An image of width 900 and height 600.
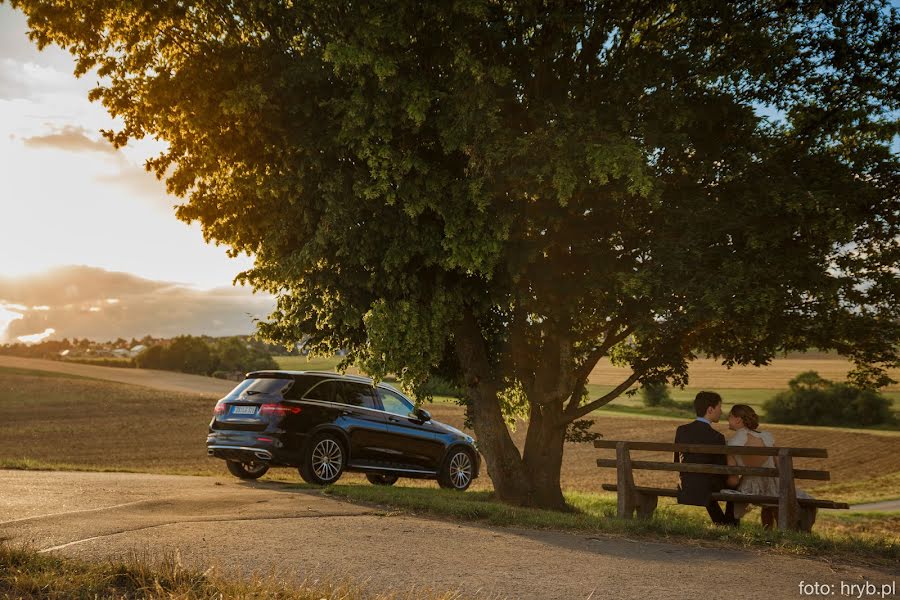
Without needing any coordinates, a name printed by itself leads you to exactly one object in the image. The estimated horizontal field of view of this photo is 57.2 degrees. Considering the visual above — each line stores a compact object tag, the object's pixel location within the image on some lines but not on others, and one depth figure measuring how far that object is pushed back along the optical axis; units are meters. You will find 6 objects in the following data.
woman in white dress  10.12
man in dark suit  10.02
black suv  13.21
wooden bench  9.57
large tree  11.17
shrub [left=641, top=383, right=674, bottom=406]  62.96
